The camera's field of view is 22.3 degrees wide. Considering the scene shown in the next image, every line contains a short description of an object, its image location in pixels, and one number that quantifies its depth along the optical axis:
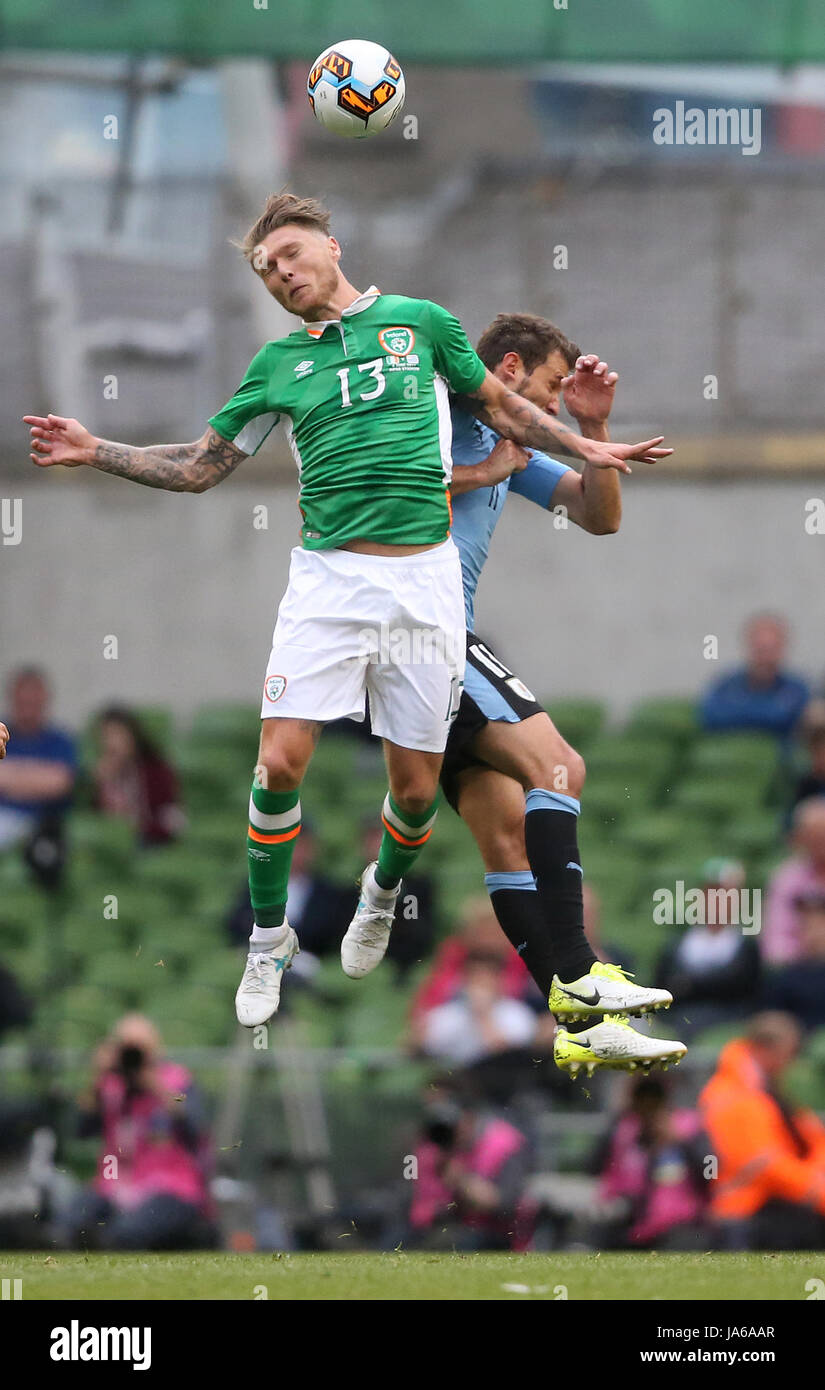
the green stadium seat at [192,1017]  12.30
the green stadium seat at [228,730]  14.94
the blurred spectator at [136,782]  13.41
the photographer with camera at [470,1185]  10.07
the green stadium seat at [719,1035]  11.49
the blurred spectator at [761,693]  13.87
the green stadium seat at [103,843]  13.92
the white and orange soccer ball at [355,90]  7.47
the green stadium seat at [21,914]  13.51
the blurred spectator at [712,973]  11.48
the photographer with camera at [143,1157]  10.33
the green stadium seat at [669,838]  13.69
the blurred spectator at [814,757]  13.06
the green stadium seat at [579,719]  14.71
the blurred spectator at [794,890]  12.10
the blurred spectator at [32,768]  13.82
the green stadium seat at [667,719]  14.80
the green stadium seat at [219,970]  12.61
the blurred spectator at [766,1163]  10.07
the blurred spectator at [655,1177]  10.06
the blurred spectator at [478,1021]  11.12
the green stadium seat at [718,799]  13.94
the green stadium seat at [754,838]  13.55
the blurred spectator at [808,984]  11.66
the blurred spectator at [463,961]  11.49
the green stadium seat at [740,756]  14.05
